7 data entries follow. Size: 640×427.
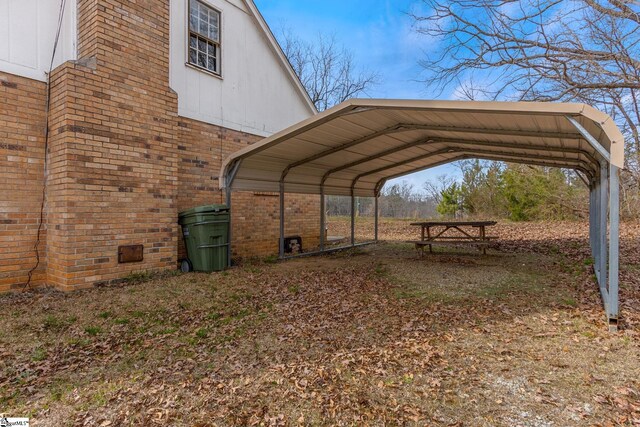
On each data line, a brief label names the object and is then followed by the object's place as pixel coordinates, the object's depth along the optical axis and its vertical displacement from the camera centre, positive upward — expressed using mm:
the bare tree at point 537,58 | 7973 +3787
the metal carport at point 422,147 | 4082 +1285
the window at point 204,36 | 7707 +3872
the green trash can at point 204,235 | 6672 -484
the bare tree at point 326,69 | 25609 +10368
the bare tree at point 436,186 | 25625 +1835
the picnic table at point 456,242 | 8586 -752
